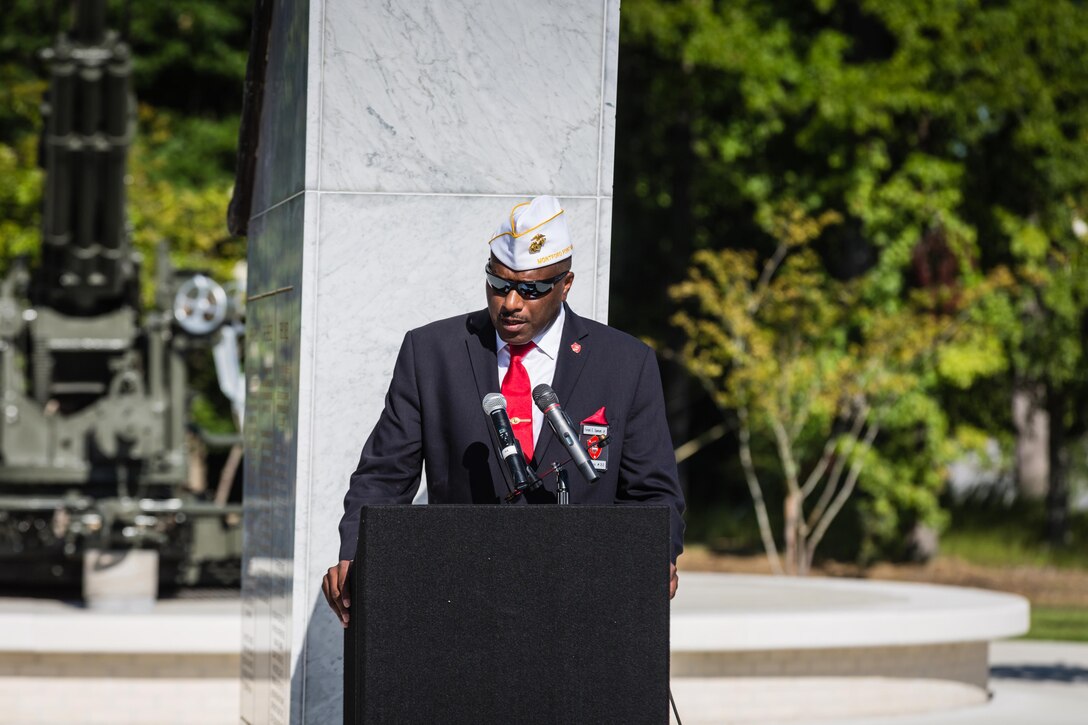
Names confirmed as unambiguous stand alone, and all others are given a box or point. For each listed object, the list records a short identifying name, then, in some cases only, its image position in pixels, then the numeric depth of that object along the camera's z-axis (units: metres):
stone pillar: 10.39
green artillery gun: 28.45
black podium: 7.56
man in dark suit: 8.45
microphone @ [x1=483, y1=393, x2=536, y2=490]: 7.81
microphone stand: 7.93
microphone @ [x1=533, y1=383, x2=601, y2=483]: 7.65
